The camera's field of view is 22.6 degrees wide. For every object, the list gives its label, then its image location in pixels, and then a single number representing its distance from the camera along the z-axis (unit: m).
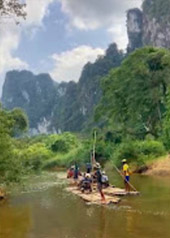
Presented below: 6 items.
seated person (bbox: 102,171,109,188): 19.55
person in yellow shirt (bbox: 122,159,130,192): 19.37
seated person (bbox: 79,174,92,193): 19.38
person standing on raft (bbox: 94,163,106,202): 16.04
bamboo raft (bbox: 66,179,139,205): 16.08
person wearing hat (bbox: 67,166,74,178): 29.61
